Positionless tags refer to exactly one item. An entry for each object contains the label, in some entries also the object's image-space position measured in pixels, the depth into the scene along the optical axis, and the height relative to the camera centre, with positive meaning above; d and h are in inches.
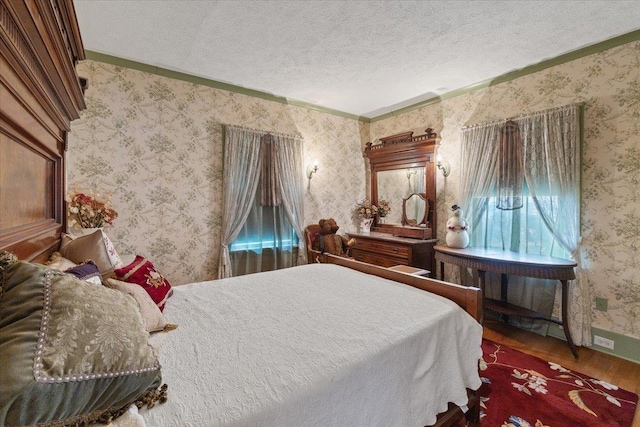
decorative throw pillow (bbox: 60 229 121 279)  57.7 -9.1
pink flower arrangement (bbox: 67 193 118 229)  85.4 -1.3
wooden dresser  136.7 -20.2
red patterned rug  66.5 -48.4
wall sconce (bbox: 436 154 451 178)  142.0 +23.5
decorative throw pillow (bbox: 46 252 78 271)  48.5 -9.9
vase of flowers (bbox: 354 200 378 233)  171.9 -1.3
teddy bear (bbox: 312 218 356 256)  151.2 -16.3
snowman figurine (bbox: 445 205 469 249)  121.5 -8.3
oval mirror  148.4 +0.8
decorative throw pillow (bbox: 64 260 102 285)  44.1 -10.4
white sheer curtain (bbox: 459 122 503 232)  121.0 +19.4
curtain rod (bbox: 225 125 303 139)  130.6 +38.5
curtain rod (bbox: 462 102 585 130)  101.0 +38.6
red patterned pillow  56.5 -14.3
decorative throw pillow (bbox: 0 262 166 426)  22.0 -13.0
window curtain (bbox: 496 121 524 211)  113.3 +17.9
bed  32.1 -21.7
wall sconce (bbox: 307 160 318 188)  158.1 +23.1
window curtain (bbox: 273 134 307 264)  144.0 +16.0
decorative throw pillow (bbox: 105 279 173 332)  47.6 -16.9
